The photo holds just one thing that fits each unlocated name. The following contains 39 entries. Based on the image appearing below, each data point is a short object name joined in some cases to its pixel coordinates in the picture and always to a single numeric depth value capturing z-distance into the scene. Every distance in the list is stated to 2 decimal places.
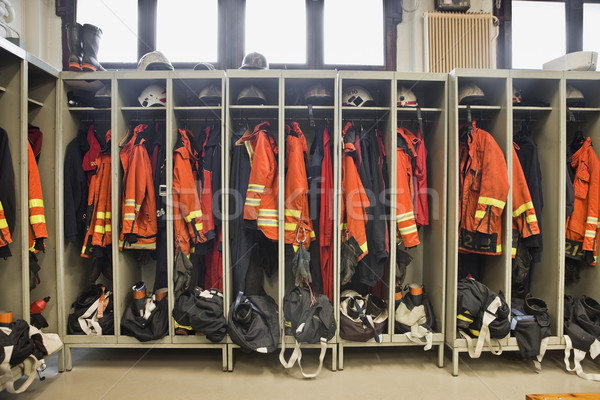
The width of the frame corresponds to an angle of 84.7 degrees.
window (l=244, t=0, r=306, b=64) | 3.07
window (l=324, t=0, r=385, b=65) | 3.10
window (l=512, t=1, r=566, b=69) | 3.14
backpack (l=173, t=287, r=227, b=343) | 2.16
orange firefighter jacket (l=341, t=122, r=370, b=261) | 2.20
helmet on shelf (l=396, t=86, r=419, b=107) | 2.40
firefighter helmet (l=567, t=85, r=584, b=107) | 2.35
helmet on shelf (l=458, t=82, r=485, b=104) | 2.28
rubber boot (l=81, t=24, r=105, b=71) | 2.32
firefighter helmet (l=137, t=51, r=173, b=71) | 2.38
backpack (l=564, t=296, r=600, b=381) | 2.17
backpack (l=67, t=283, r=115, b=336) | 2.27
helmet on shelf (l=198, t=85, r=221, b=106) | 2.33
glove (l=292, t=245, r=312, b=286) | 2.21
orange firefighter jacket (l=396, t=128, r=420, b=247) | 2.23
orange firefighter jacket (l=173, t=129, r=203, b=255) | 2.25
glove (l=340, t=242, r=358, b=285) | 2.25
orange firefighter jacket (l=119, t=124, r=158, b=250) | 2.21
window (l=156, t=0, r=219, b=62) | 3.05
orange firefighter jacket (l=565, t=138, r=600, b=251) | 2.28
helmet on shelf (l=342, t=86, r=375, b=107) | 2.36
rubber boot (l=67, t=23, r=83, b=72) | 2.34
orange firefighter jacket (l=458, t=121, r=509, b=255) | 2.16
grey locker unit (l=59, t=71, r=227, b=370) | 2.24
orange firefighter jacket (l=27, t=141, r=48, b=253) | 2.03
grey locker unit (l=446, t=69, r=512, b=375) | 2.22
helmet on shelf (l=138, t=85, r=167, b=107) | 2.36
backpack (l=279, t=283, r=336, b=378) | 2.16
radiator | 2.97
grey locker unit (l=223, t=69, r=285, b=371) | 2.24
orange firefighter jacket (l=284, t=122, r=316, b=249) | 2.22
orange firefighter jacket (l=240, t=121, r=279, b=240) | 2.18
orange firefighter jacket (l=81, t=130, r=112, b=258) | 2.28
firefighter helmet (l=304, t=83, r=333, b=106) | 2.31
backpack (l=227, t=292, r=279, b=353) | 2.14
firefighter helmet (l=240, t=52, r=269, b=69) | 2.37
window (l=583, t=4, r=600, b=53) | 3.14
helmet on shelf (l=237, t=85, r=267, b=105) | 2.29
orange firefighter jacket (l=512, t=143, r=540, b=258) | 2.22
